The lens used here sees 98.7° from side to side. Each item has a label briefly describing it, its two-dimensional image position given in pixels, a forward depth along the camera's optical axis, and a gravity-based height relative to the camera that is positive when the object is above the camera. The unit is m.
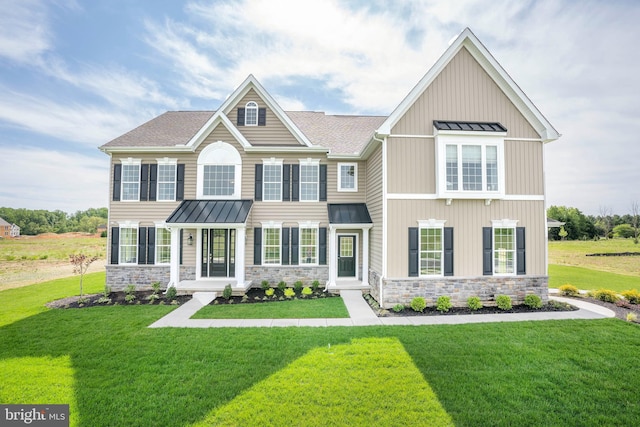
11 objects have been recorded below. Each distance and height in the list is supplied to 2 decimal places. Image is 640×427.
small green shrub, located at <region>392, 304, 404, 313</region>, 9.65 -2.84
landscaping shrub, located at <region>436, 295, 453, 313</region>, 9.74 -2.72
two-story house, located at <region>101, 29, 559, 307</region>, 10.37 +1.40
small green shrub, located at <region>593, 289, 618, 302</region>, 10.69 -2.65
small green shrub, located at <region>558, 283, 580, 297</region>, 11.74 -2.69
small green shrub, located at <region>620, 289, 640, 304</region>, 10.43 -2.61
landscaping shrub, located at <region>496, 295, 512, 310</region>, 9.98 -2.72
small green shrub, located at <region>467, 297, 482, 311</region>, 9.89 -2.74
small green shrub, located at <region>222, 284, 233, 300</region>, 11.64 -2.82
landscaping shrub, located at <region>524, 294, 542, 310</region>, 10.07 -2.70
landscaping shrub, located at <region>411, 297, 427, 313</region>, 9.68 -2.71
